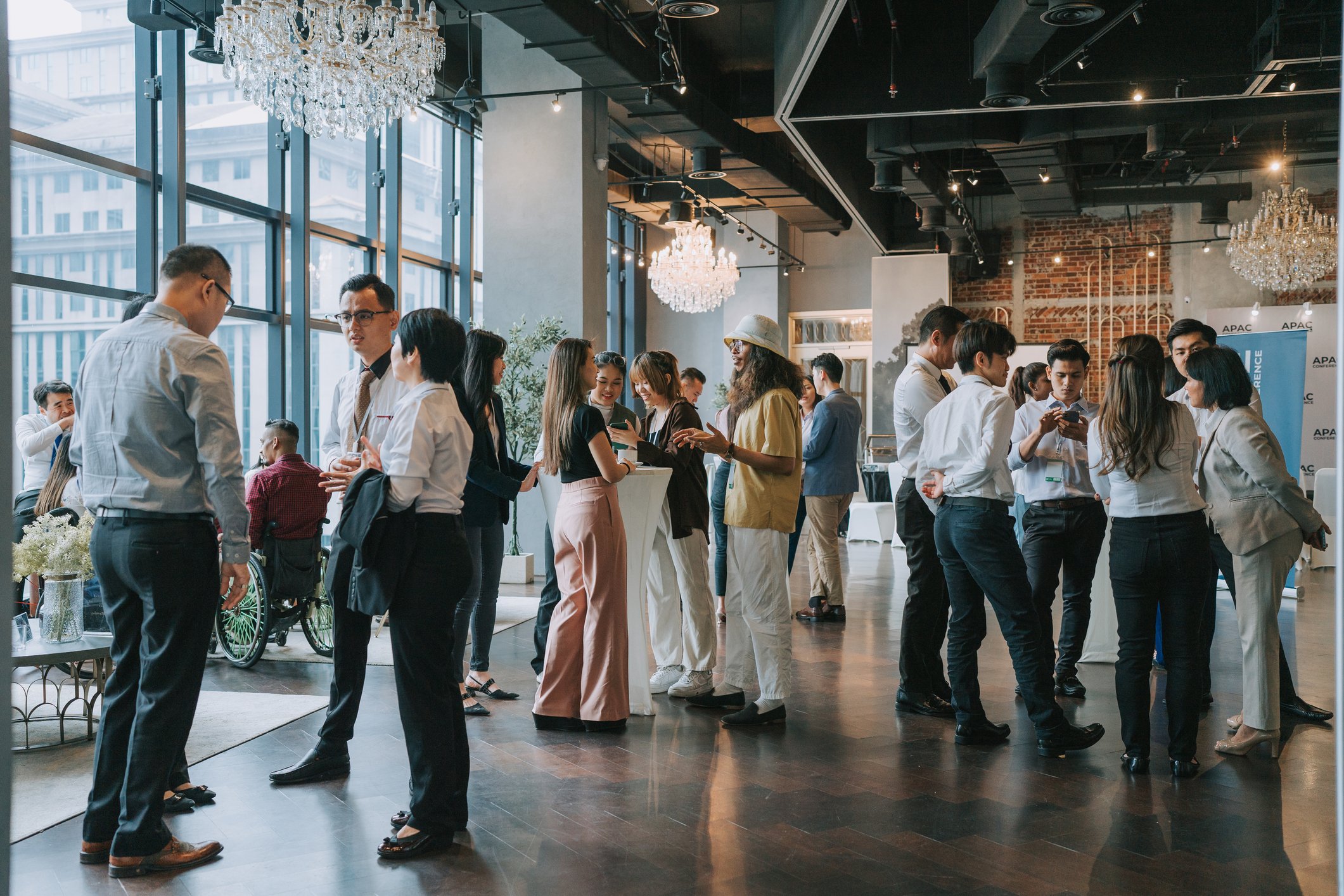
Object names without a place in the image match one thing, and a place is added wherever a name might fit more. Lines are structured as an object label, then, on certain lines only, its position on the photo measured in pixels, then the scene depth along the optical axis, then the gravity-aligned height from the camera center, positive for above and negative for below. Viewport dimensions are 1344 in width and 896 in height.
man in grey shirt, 2.81 -0.28
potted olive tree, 8.50 +0.35
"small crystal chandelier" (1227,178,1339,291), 11.51 +2.23
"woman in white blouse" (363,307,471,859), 2.90 -0.36
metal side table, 3.68 -1.06
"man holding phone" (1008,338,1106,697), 4.66 -0.37
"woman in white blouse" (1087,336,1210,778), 3.61 -0.40
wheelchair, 5.28 -0.93
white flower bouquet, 3.85 -0.52
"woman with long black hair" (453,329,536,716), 4.17 -0.18
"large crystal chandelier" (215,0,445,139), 5.05 +1.97
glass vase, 3.84 -0.66
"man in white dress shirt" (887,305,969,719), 4.43 -0.43
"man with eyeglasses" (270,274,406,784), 3.54 +0.07
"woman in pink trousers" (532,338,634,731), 4.00 -0.49
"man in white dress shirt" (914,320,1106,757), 3.84 -0.39
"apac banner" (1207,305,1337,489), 8.70 +0.55
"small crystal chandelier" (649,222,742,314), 13.14 +2.18
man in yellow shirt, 4.19 -0.24
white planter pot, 8.59 -1.13
